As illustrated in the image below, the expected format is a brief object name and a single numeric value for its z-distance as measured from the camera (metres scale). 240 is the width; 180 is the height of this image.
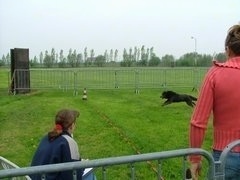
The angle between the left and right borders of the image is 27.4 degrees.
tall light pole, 26.79
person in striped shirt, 3.48
